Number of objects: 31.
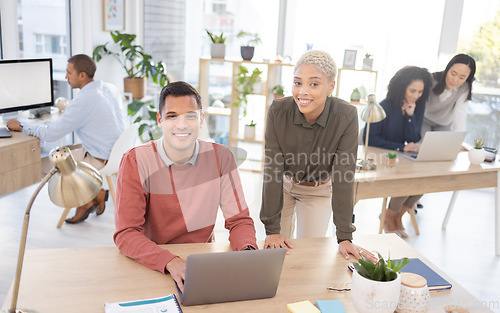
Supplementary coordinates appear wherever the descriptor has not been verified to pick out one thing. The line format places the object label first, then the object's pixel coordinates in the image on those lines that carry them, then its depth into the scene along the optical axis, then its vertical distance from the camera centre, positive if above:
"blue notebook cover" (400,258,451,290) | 1.55 -0.70
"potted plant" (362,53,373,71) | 4.75 -0.06
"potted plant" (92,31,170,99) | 4.49 -0.22
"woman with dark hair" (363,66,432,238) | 3.38 -0.38
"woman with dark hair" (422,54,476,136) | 3.60 -0.26
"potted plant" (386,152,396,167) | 3.05 -0.63
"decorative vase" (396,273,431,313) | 1.34 -0.65
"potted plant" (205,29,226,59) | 4.85 -0.01
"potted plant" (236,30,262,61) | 4.79 +0.06
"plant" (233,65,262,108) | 4.86 -0.34
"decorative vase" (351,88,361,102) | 4.84 -0.40
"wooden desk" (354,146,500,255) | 2.88 -0.74
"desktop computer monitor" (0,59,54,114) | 3.45 -0.37
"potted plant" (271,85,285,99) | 4.89 -0.41
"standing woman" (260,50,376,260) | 1.91 -0.37
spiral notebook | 1.31 -0.71
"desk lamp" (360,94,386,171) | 2.71 -0.31
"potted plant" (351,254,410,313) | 1.28 -0.60
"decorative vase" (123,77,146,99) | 4.73 -0.43
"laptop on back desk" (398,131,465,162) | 3.17 -0.56
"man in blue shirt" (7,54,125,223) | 3.38 -0.58
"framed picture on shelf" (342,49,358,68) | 4.76 -0.04
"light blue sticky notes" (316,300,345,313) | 1.38 -0.72
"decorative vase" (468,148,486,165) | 3.29 -0.63
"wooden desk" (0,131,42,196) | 3.08 -0.83
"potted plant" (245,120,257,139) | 5.02 -0.84
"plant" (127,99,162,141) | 4.41 -0.67
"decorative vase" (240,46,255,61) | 4.79 -0.04
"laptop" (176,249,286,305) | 1.30 -0.62
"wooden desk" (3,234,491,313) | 1.36 -0.71
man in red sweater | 1.67 -0.50
